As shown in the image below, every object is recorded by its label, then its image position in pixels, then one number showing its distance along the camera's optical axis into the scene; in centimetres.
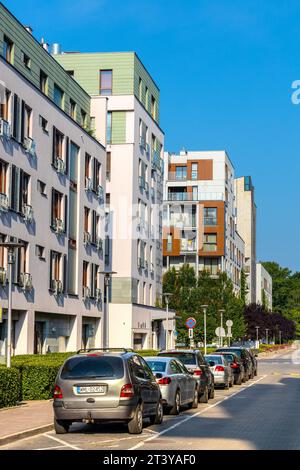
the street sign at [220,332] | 6234
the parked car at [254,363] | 4541
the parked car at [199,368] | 2670
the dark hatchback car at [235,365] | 3784
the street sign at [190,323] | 5248
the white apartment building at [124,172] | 5925
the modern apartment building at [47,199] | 3791
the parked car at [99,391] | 1677
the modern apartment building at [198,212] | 10631
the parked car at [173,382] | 2127
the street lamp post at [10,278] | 2379
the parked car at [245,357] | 4167
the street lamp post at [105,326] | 3650
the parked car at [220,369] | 3419
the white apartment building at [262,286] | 16609
